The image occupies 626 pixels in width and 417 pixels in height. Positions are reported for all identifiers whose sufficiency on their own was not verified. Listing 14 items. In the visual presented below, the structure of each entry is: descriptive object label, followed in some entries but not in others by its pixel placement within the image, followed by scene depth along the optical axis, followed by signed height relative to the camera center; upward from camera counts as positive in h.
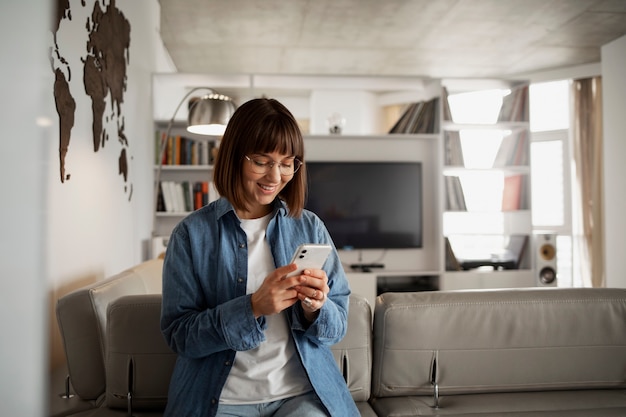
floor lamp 3.26 +0.67
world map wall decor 2.22 +0.73
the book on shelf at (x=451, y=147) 4.97 +0.65
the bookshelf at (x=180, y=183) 4.52 +0.31
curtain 5.78 +0.37
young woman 1.11 -0.18
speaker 4.83 -0.41
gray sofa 1.36 -0.38
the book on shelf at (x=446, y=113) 4.92 +0.96
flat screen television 4.93 +0.13
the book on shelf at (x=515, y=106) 5.03 +1.05
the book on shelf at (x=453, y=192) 4.97 +0.22
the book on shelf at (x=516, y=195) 5.03 +0.19
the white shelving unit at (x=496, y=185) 4.90 +0.30
